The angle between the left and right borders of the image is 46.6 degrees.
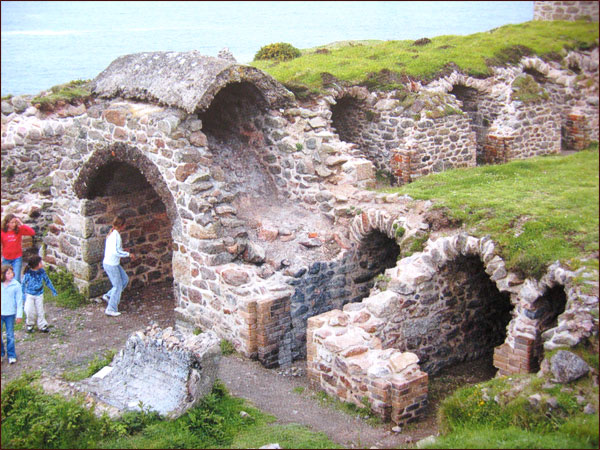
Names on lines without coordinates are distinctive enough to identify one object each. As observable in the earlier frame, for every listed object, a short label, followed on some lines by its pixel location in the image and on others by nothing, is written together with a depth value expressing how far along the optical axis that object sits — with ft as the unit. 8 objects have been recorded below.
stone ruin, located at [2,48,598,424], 26.96
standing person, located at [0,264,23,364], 28.22
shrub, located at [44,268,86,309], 39.24
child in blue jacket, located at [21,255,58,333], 33.12
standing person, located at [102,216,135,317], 36.60
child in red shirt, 36.35
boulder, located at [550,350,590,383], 22.36
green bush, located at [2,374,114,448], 22.93
